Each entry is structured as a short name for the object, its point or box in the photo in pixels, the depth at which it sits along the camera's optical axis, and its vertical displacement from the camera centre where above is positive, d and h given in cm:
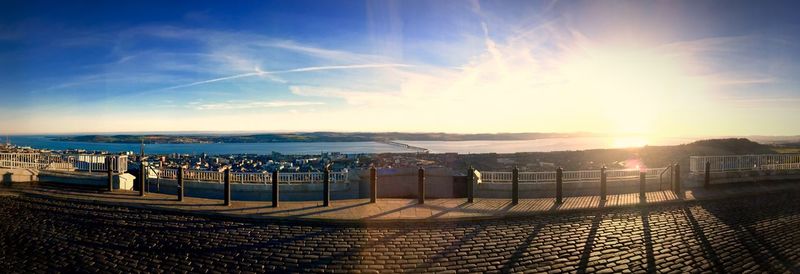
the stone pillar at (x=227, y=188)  1062 -151
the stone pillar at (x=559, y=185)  1133 -149
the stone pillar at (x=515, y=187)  1109 -151
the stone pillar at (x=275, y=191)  1038 -154
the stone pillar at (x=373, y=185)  1116 -149
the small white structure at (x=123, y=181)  1397 -175
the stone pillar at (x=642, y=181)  1205 -143
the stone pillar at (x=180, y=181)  1131 -140
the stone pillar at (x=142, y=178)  1236 -143
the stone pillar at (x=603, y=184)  1175 -149
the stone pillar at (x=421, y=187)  1096 -150
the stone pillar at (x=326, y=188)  1057 -148
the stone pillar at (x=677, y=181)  1314 -155
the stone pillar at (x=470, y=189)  1127 -159
